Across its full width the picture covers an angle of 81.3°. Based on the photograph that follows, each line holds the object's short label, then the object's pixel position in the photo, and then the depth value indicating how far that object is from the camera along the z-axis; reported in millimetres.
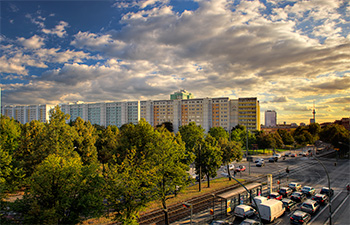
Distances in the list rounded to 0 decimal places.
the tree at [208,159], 31781
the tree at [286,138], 76681
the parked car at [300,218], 20422
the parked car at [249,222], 19100
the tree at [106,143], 39416
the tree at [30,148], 24952
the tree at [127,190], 17500
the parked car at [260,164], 51534
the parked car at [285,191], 29623
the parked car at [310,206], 23223
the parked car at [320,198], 26328
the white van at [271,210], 21108
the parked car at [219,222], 19297
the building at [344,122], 119444
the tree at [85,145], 32562
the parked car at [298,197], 27181
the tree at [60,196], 13370
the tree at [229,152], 35344
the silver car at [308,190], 29814
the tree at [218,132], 63181
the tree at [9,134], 33488
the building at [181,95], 170500
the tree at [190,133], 47156
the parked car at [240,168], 45169
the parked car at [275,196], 26852
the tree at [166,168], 21953
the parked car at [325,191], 29542
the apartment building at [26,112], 164125
